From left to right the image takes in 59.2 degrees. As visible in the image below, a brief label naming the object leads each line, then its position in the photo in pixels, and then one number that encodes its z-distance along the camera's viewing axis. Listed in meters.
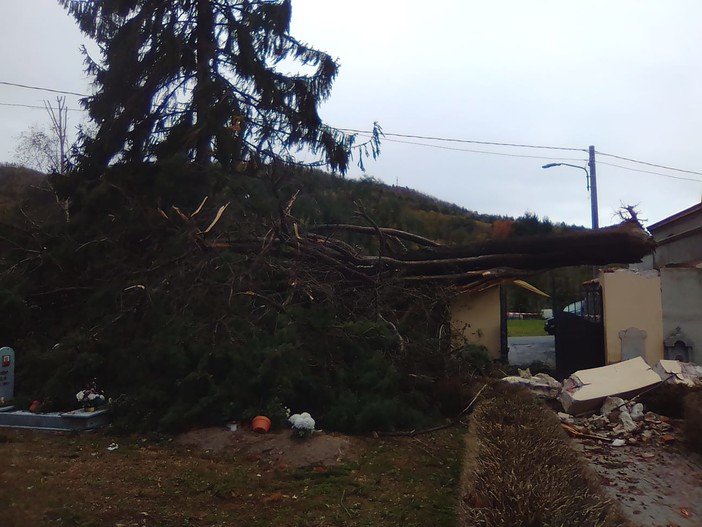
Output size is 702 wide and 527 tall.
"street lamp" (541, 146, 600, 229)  17.27
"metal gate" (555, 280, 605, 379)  11.66
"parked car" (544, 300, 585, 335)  14.36
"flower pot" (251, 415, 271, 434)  6.23
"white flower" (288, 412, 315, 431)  6.15
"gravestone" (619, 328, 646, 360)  11.25
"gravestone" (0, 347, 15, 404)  7.76
